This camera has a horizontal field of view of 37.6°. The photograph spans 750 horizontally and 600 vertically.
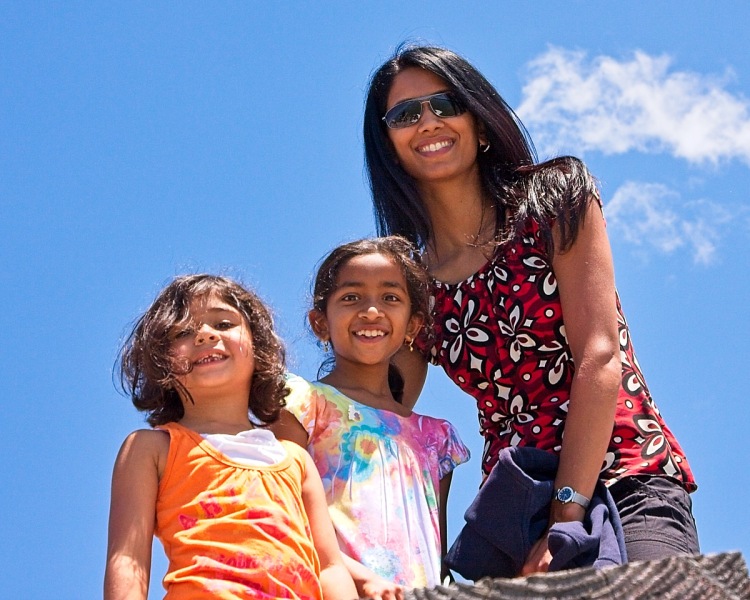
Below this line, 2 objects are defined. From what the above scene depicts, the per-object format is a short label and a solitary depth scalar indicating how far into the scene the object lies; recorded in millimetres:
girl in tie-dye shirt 3590
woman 3629
